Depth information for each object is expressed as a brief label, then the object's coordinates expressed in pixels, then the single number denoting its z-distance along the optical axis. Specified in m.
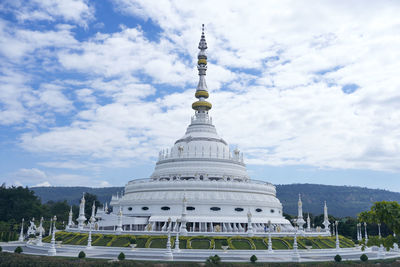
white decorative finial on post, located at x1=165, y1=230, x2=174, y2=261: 36.61
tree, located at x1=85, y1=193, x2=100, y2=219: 95.00
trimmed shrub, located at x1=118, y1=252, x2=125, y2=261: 33.50
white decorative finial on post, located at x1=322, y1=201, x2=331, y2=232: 56.22
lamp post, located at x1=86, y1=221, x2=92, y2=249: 42.34
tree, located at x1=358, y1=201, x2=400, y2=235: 27.41
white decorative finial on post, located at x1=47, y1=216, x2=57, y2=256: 37.47
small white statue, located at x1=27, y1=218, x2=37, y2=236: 68.69
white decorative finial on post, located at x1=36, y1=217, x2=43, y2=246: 47.05
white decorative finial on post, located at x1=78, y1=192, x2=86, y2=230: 52.96
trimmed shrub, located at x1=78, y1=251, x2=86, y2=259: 34.65
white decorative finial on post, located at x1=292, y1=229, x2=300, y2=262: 36.69
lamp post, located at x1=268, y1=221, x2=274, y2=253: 41.53
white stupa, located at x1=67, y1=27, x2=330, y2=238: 53.78
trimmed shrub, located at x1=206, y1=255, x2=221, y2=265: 30.98
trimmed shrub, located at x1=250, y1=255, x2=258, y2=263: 34.09
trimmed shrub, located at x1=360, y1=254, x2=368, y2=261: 36.64
